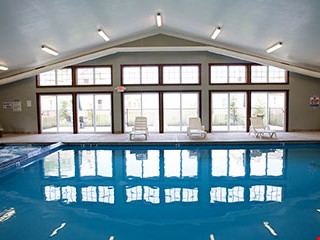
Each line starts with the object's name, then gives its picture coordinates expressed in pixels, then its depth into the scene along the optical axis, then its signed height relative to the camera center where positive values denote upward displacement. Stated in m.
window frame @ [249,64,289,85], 9.49 +1.35
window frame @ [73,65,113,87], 9.63 +1.72
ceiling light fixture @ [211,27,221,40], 7.15 +2.66
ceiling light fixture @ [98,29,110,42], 7.22 +2.63
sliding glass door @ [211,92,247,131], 9.67 +0.10
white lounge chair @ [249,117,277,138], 8.34 -0.62
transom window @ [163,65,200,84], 9.62 +1.66
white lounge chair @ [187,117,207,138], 8.49 -0.56
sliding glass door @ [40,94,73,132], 9.88 +0.12
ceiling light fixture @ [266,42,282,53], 7.06 +2.13
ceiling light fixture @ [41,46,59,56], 7.18 +2.12
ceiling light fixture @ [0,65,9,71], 7.86 +1.65
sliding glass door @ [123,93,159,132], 9.71 +0.26
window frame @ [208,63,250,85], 9.54 +1.68
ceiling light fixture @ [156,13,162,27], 6.84 +3.06
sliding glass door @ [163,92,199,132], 9.69 +0.25
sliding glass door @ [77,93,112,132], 9.78 +0.05
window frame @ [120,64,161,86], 9.58 +1.81
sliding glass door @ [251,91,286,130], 9.67 +0.26
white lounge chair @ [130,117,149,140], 8.61 -0.48
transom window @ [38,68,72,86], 9.78 +1.56
